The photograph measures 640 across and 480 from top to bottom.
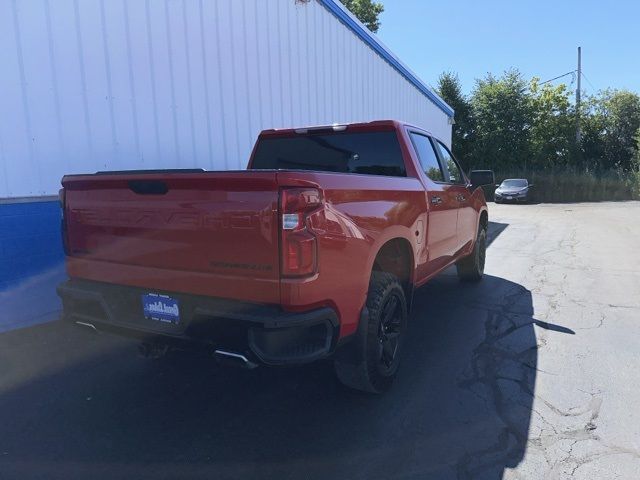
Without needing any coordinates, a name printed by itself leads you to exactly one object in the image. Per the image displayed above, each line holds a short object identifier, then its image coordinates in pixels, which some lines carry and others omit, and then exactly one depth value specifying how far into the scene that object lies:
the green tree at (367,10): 33.69
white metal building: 4.59
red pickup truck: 2.55
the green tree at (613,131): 35.41
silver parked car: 27.02
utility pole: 33.78
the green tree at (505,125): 32.56
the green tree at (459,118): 34.03
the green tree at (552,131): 32.94
